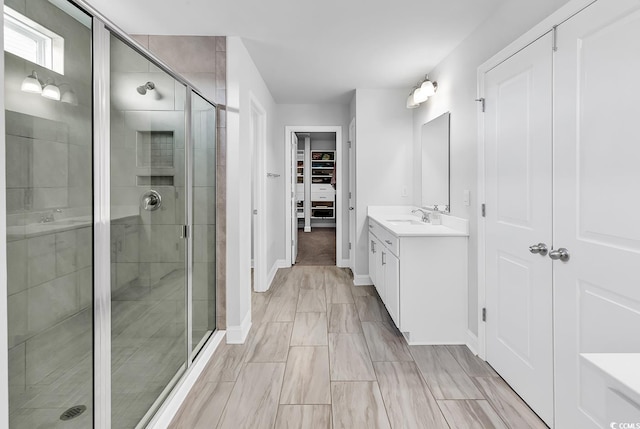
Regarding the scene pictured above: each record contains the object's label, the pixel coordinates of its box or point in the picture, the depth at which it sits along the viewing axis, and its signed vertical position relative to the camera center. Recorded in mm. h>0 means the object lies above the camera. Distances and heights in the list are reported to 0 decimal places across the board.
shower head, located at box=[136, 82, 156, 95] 1809 +593
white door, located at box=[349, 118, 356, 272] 4801 +213
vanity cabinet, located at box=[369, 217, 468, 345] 2904 -635
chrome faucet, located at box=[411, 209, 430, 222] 3717 -85
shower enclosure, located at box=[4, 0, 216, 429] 1117 -57
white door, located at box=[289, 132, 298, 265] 5605 +98
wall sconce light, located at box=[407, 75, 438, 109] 3600 +1137
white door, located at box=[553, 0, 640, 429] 1426 +44
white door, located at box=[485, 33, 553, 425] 1931 -82
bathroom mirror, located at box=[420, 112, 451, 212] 3364 +439
